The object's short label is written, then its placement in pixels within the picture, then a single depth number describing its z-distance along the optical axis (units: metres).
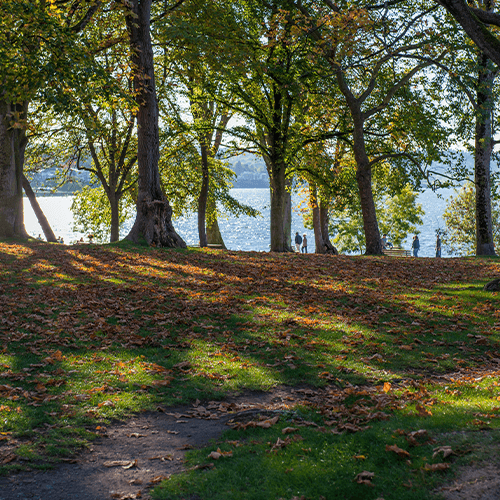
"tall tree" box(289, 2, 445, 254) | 18.66
